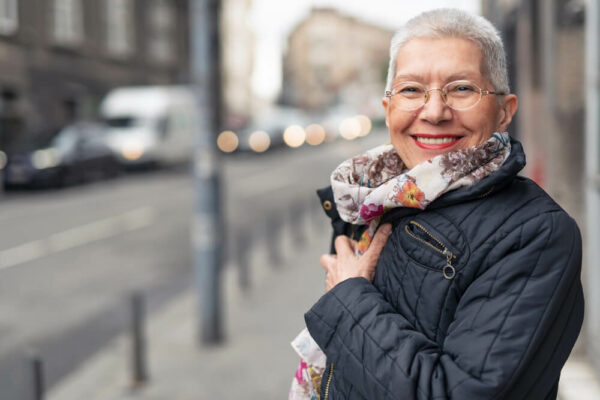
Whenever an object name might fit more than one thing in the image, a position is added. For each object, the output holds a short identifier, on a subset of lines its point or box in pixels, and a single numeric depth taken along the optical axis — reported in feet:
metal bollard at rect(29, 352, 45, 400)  10.73
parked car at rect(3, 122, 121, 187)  52.70
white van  68.85
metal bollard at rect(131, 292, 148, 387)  15.75
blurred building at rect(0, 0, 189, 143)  73.05
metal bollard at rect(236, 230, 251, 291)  24.75
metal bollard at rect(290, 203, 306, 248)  34.61
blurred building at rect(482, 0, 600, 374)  11.96
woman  4.30
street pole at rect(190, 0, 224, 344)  18.24
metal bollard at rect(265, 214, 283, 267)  29.40
